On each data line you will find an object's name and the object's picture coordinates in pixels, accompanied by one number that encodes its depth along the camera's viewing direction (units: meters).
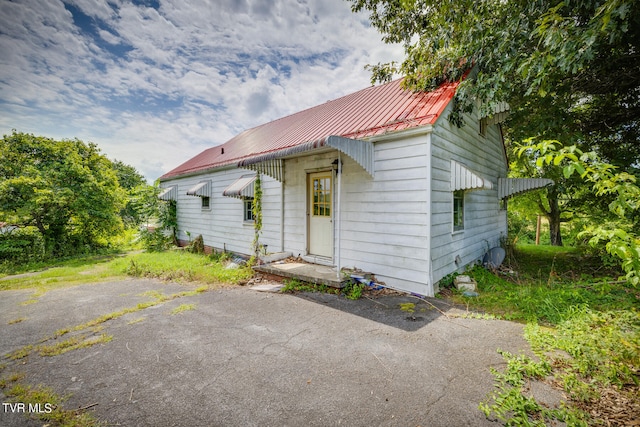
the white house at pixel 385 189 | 5.14
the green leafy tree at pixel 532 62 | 4.13
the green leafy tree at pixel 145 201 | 12.71
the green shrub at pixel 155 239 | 12.18
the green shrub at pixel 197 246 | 11.05
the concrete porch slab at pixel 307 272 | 5.40
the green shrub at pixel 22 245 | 9.63
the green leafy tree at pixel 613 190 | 2.29
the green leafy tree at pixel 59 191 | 9.64
